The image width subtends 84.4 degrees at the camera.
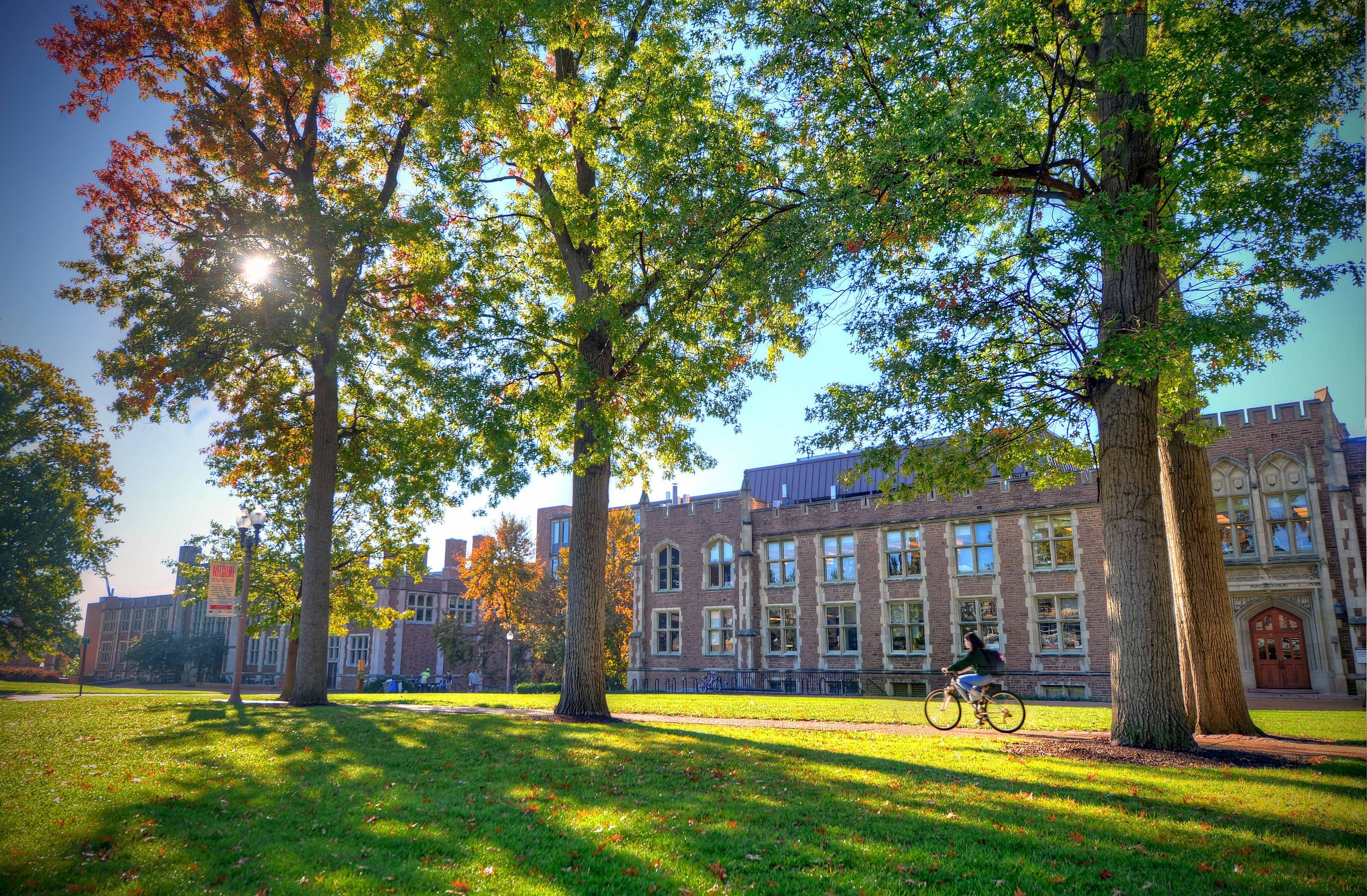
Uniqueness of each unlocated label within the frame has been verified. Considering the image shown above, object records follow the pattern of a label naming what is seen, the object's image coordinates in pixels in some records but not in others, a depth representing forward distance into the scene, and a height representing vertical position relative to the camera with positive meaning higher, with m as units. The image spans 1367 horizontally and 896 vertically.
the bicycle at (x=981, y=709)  12.57 -1.81
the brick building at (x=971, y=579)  24.09 +0.87
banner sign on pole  16.59 +0.32
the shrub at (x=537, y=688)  35.50 -4.01
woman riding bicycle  12.55 -1.11
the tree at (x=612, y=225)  12.29 +6.56
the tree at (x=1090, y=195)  8.58 +4.96
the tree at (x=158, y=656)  49.91 -3.36
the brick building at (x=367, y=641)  47.00 -2.45
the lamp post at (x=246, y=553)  16.84 +1.16
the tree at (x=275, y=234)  13.55 +7.30
